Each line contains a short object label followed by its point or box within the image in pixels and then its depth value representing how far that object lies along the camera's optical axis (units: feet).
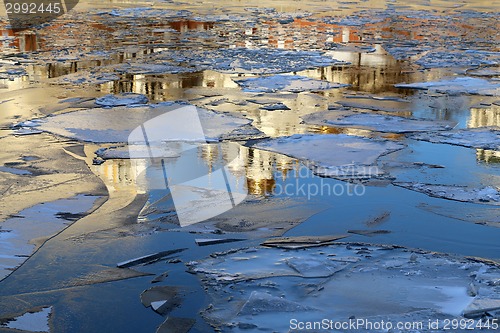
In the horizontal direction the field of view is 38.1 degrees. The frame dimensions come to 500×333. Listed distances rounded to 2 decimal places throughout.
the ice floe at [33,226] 16.30
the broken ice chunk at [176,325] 13.01
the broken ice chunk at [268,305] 13.44
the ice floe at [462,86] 36.35
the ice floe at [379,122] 28.19
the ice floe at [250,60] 42.98
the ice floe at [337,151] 22.58
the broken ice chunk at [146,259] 15.84
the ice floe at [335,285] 13.29
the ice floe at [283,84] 36.42
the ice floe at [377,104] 32.01
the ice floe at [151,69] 41.24
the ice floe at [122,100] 31.91
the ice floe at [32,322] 13.14
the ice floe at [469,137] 25.79
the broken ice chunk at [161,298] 13.89
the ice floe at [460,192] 20.18
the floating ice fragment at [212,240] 17.11
